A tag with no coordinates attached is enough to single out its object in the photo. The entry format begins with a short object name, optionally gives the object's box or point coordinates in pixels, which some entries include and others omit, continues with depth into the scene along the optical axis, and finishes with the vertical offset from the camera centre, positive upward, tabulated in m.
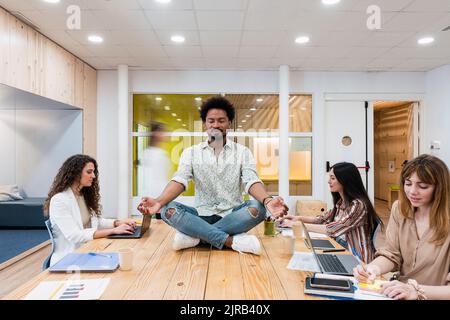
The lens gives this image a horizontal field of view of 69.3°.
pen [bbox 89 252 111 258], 1.29 -0.40
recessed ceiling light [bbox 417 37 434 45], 3.59 +1.30
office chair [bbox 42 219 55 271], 1.68 -0.49
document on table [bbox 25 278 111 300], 0.93 -0.41
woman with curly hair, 1.69 -0.30
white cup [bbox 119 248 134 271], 1.17 -0.37
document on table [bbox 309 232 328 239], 1.74 -0.44
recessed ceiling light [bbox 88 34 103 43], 3.65 +1.34
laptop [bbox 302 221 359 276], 1.15 -0.41
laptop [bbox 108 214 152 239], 1.69 -0.41
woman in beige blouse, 1.21 -0.29
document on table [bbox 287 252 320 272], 1.21 -0.42
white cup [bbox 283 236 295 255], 1.38 -0.38
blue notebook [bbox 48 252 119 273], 1.15 -0.40
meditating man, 1.45 -0.21
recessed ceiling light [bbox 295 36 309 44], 3.63 +1.32
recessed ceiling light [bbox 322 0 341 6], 2.77 +1.32
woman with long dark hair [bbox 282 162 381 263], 1.81 -0.35
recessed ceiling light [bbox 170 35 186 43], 3.65 +1.34
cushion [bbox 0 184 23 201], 4.08 -0.48
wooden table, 0.98 -0.42
